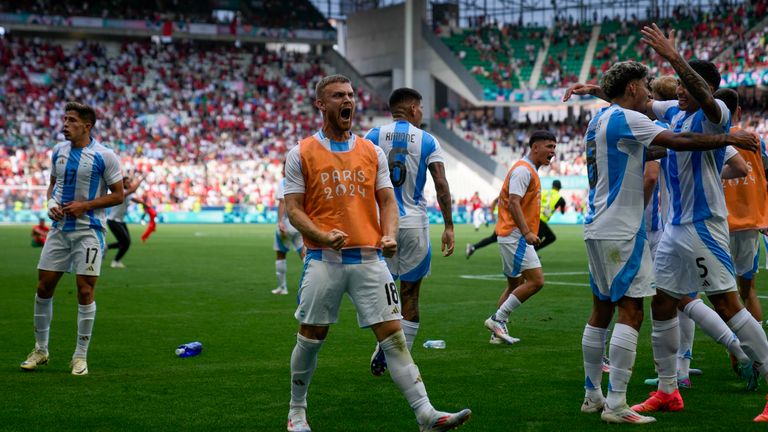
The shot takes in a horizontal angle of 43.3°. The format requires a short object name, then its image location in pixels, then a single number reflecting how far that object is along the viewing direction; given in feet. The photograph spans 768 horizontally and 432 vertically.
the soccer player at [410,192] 28.60
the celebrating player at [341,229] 20.13
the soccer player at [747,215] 28.02
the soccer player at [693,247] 22.00
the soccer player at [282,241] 53.01
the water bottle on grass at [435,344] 33.47
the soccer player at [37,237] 89.51
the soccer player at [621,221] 21.39
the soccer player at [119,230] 70.49
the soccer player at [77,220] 29.45
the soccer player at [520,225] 34.81
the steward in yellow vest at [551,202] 70.64
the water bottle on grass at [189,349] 31.53
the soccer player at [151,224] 85.26
